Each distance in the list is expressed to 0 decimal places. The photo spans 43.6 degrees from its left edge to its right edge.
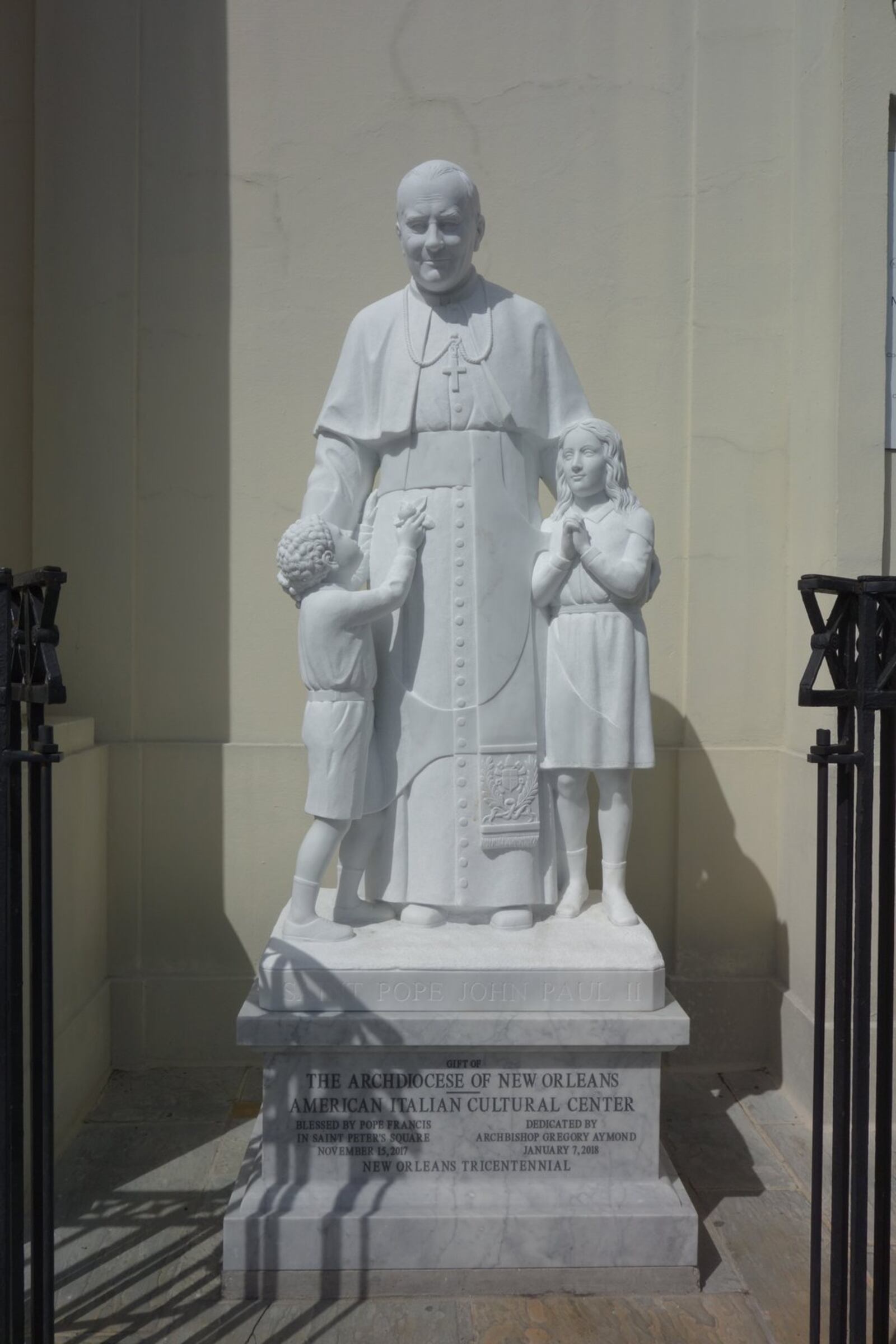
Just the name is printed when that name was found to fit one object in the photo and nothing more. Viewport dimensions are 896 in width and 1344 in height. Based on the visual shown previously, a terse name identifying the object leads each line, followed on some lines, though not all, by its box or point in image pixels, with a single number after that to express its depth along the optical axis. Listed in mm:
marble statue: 3154
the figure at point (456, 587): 3484
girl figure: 3455
